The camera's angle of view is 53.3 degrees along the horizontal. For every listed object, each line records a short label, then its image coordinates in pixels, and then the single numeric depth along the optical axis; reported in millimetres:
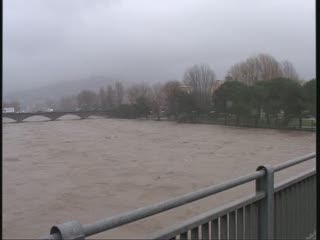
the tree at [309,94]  28516
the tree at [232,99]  33070
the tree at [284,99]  30198
